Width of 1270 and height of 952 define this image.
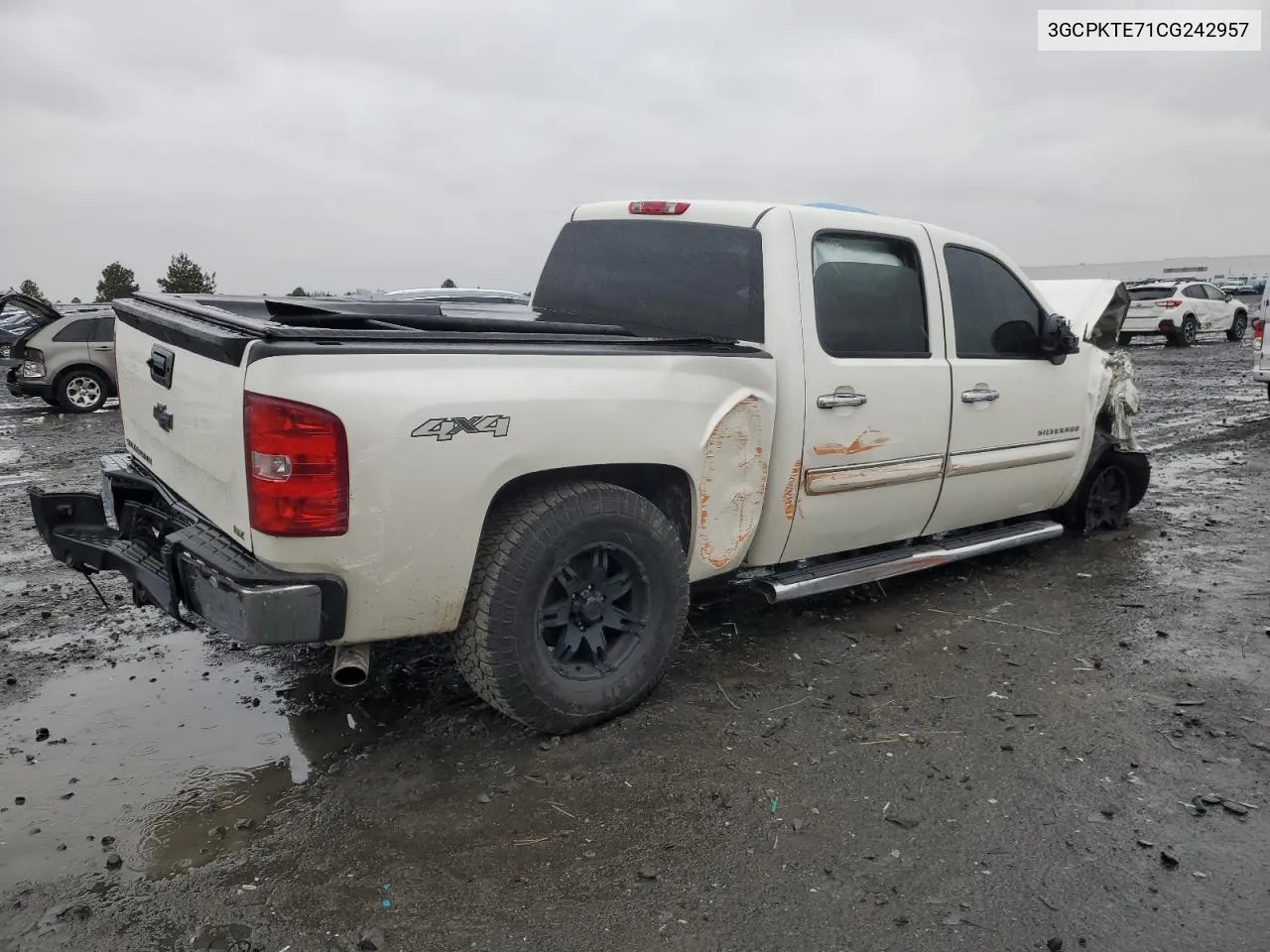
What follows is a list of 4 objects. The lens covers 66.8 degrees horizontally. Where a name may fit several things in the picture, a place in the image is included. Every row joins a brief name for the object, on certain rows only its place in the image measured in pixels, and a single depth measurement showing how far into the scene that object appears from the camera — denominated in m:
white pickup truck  2.83
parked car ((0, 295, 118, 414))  14.23
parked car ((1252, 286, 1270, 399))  11.07
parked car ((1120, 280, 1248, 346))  23.38
